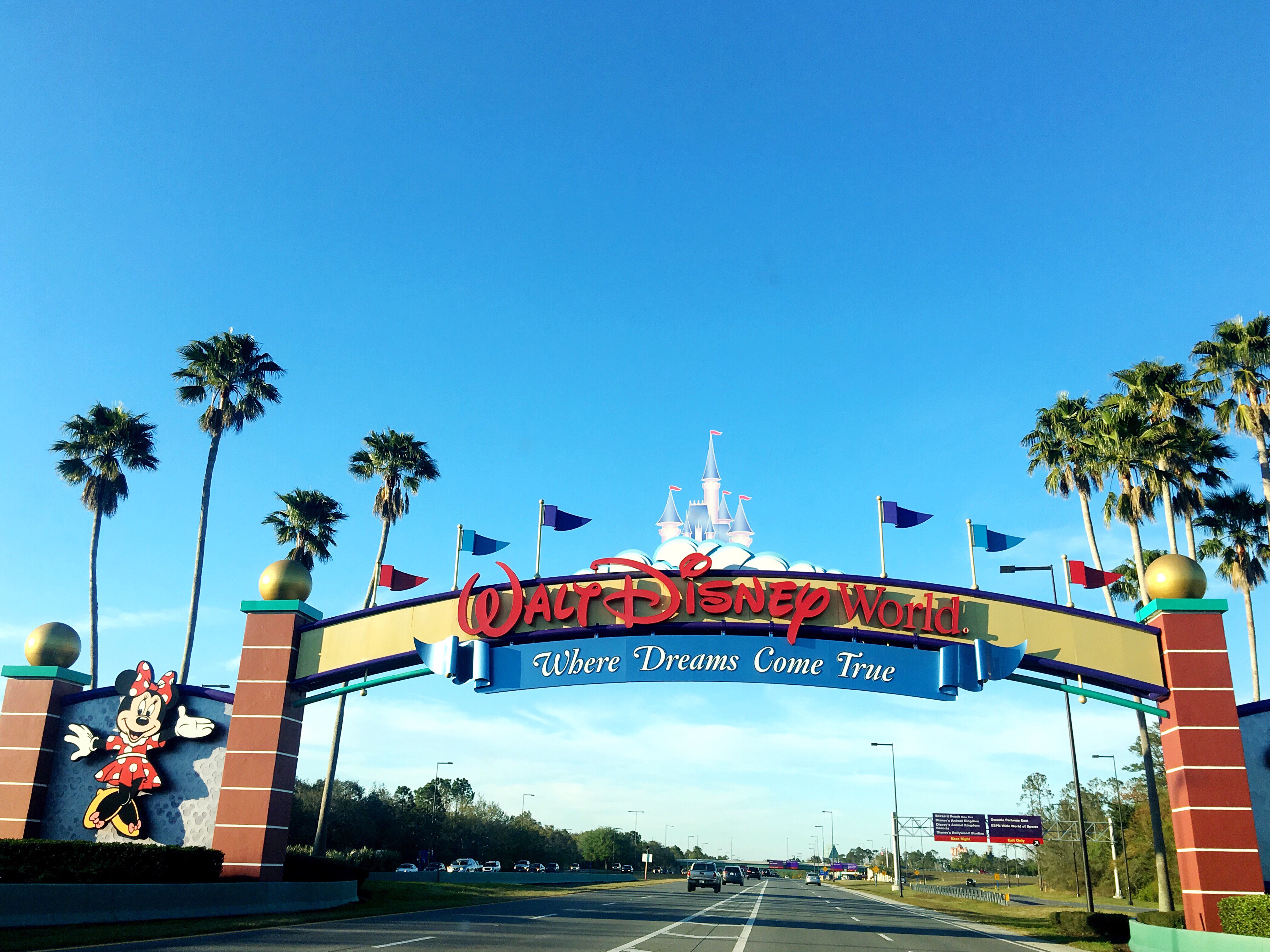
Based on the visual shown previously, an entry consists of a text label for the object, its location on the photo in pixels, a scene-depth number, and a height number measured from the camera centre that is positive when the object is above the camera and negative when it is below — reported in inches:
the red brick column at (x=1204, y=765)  830.5 +37.5
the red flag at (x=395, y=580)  1166.3 +248.9
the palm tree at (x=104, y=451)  1822.1 +620.9
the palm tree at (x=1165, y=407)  1459.2 +629.4
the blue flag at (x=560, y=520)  1190.3 +335.9
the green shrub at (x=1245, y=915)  727.1 -84.7
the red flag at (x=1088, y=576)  1084.7 +259.4
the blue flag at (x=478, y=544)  1159.6 +294.8
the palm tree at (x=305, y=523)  1929.1 +522.2
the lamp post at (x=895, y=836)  2823.1 -121.6
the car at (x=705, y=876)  2242.9 -199.4
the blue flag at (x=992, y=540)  1089.4 +298.6
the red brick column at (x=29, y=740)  1073.5 +36.9
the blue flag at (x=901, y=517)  1119.0 +331.0
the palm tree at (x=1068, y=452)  1659.7 +624.2
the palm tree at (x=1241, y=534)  1647.4 +479.1
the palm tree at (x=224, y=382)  1818.4 +762.5
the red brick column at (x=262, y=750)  991.6 +31.5
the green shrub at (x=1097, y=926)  1021.2 -132.4
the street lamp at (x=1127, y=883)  2751.0 -236.0
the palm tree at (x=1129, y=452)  1469.0 +545.6
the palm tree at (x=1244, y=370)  1449.3 +675.1
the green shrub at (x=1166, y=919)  876.0 -107.5
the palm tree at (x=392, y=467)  1920.5 +643.7
